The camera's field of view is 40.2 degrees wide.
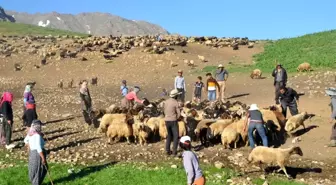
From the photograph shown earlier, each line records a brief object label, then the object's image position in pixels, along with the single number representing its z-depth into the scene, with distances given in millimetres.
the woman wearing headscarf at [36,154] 11539
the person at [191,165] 9273
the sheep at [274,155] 12390
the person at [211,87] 21927
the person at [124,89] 22094
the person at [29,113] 16438
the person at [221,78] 23297
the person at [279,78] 20109
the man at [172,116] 13969
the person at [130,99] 20047
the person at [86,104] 20047
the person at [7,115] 16953
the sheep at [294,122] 16109
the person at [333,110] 14908
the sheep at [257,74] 32875
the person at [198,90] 22844
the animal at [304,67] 32688
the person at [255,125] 14070
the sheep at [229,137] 14891
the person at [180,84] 21719
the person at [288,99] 17562
